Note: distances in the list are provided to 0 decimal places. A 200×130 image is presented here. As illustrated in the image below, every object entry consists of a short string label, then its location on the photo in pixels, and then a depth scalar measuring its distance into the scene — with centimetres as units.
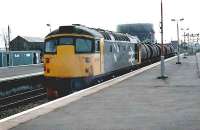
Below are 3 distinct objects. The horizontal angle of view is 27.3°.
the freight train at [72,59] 1912
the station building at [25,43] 9158
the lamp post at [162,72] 2475
